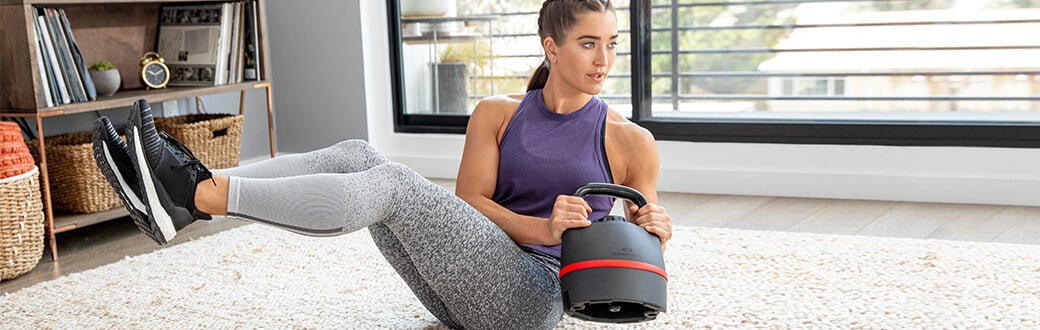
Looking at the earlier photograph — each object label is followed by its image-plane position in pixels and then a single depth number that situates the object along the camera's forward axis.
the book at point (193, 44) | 3.30
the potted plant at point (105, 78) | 2.92
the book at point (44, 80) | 2.65
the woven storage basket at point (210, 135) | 3.10
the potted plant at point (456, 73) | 3.88
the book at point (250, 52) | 3.40
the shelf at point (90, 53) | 2.62
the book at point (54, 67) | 2.69
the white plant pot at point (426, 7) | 3.88
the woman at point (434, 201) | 1.39
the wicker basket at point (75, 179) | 2.73
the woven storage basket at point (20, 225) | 2.40
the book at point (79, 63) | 2.79
